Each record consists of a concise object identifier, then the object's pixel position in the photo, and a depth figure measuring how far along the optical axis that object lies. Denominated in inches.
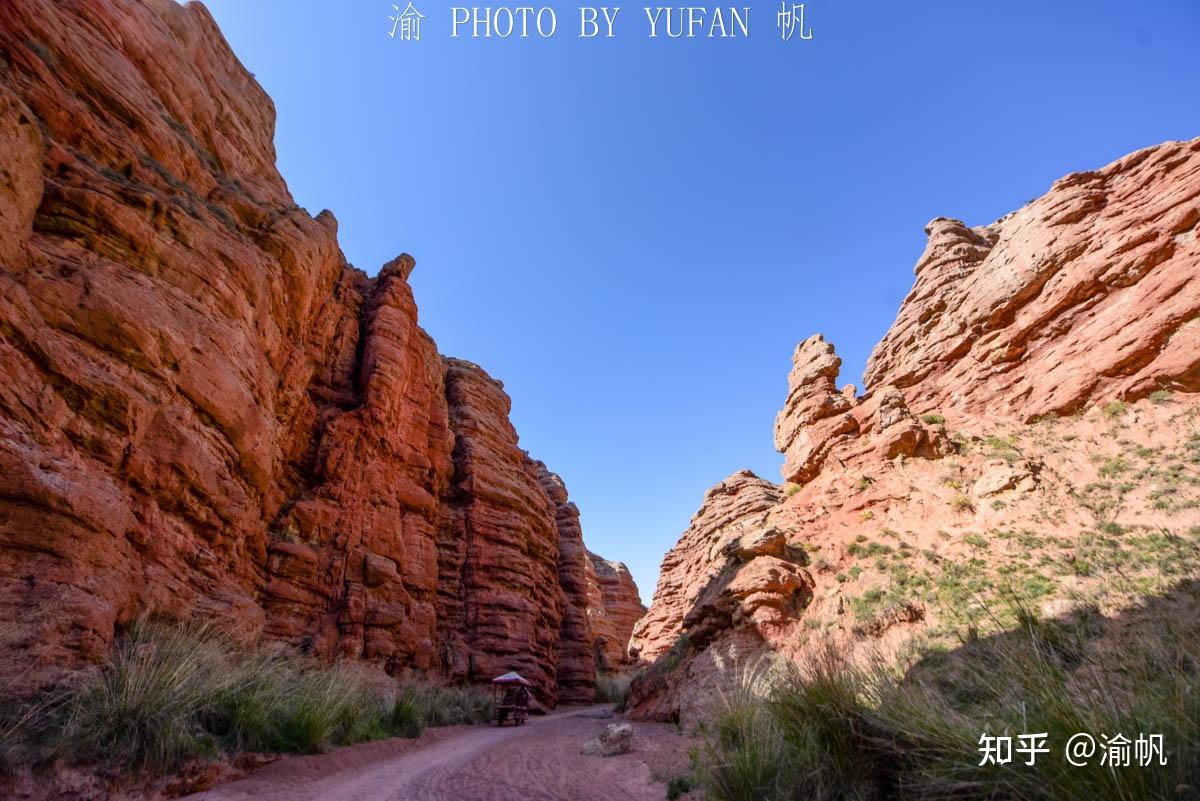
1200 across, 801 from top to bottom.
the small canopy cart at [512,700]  711.7
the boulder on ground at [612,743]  407.8
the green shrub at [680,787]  254.5
